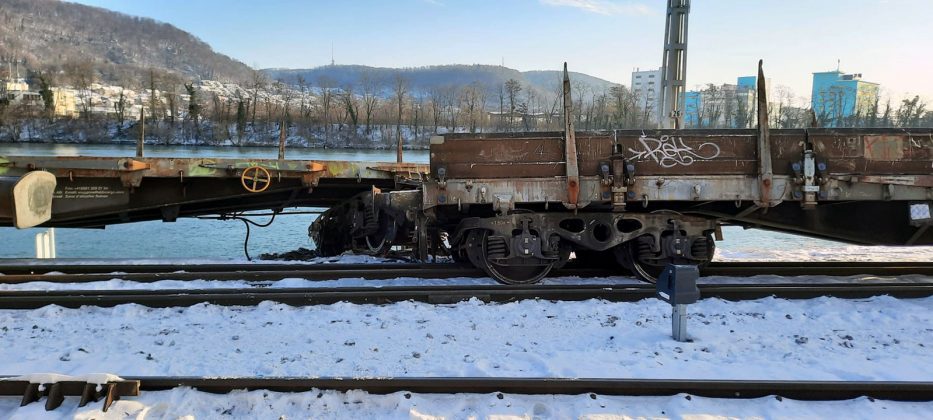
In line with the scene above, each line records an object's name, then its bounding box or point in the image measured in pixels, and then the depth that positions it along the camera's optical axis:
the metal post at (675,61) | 12.65
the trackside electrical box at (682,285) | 5.78
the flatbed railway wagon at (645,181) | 7.85
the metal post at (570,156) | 7.72
